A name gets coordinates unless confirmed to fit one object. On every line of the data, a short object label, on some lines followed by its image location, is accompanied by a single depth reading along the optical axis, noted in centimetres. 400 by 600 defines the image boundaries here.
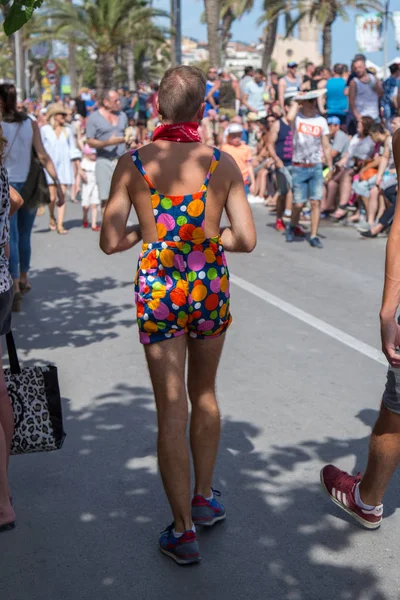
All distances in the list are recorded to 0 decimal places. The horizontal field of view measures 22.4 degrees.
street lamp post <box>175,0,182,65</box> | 3159
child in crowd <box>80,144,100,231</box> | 1526
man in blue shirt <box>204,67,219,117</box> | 2572
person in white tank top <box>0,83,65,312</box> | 905
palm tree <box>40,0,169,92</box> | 3538
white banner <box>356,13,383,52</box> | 2819
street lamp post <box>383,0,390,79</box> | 2329
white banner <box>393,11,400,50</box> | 2369
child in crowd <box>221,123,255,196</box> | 1532
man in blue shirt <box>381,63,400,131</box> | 1764
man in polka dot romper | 392
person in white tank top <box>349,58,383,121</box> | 1800
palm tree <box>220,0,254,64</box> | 4253
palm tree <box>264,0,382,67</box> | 3600
